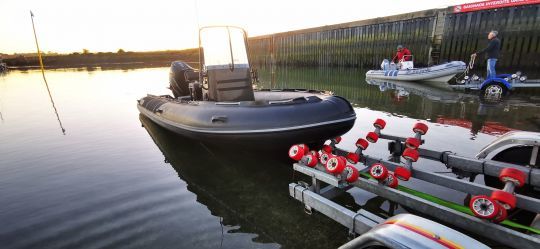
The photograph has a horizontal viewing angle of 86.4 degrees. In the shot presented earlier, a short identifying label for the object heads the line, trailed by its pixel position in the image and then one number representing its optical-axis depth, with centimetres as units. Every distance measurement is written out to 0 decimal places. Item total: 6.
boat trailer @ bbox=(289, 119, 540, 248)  170
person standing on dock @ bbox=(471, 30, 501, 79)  1049
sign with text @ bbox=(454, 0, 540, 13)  1366
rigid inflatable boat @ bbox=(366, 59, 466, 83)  1378
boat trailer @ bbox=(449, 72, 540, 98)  1029
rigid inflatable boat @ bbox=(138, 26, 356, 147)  473
